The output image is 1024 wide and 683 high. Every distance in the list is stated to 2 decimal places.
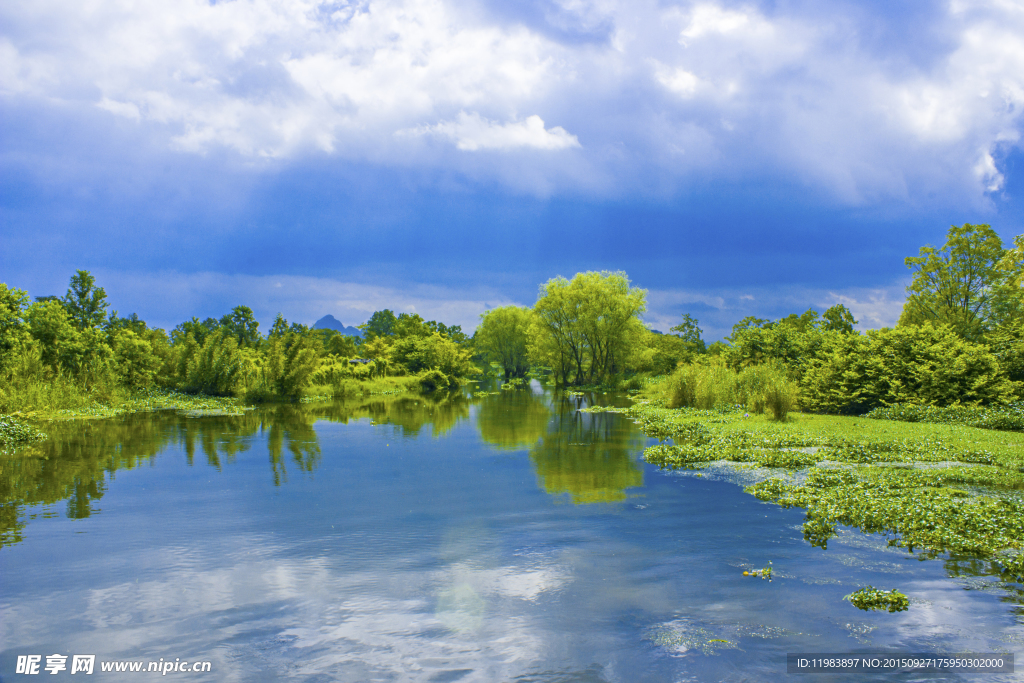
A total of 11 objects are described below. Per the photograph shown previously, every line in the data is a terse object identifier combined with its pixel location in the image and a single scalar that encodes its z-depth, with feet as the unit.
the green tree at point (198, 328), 174.40
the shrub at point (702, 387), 80.53
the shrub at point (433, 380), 163.94
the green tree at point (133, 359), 97.50
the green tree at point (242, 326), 194.81
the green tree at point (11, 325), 68.69
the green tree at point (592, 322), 162.40
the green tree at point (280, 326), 202.59
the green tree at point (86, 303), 99.50
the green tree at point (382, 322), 385.29
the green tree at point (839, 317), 132.43
